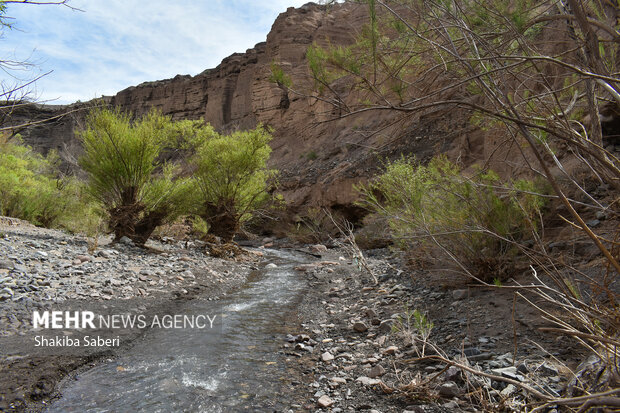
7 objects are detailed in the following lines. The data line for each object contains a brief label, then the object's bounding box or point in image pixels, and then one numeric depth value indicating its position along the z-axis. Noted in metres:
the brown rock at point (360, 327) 3.86
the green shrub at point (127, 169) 7.78
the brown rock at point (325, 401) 2.46
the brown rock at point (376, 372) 2.78
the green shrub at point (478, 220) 3.91
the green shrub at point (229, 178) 10.05
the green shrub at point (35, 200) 10.12
